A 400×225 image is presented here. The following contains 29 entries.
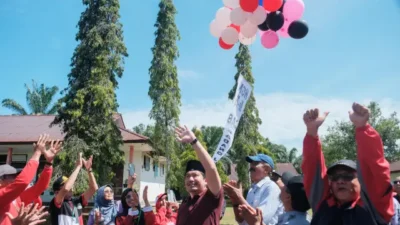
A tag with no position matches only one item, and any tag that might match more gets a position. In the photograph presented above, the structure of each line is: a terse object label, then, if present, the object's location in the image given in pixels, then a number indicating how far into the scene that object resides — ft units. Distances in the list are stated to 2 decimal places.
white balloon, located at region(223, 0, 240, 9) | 16.94
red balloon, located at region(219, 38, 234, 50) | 18.63
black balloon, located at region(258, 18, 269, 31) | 17.03
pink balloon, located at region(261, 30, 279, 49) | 17.53
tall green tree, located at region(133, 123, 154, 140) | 157.41
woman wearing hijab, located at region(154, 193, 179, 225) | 16.71
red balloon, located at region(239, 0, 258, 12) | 15.61
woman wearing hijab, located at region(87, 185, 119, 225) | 15.71
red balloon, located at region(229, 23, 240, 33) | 18.15
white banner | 16.11
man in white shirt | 11.31
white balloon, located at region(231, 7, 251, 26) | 16.34
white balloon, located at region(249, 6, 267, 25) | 16.05
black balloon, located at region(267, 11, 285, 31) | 16.38
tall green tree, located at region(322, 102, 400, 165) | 101.60
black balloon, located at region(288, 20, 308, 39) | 16.26
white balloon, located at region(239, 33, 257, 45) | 18.02
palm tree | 97.35
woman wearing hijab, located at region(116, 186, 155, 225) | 15.42
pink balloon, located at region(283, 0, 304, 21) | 16.21
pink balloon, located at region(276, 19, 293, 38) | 16.85
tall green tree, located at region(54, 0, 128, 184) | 47.26
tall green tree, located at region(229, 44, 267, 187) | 74.79
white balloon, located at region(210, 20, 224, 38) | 18.56
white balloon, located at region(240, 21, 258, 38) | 16.85
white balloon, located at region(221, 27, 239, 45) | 17.81
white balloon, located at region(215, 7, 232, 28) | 18.04
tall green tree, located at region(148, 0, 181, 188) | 62.18
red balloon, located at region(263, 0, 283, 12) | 15.78
